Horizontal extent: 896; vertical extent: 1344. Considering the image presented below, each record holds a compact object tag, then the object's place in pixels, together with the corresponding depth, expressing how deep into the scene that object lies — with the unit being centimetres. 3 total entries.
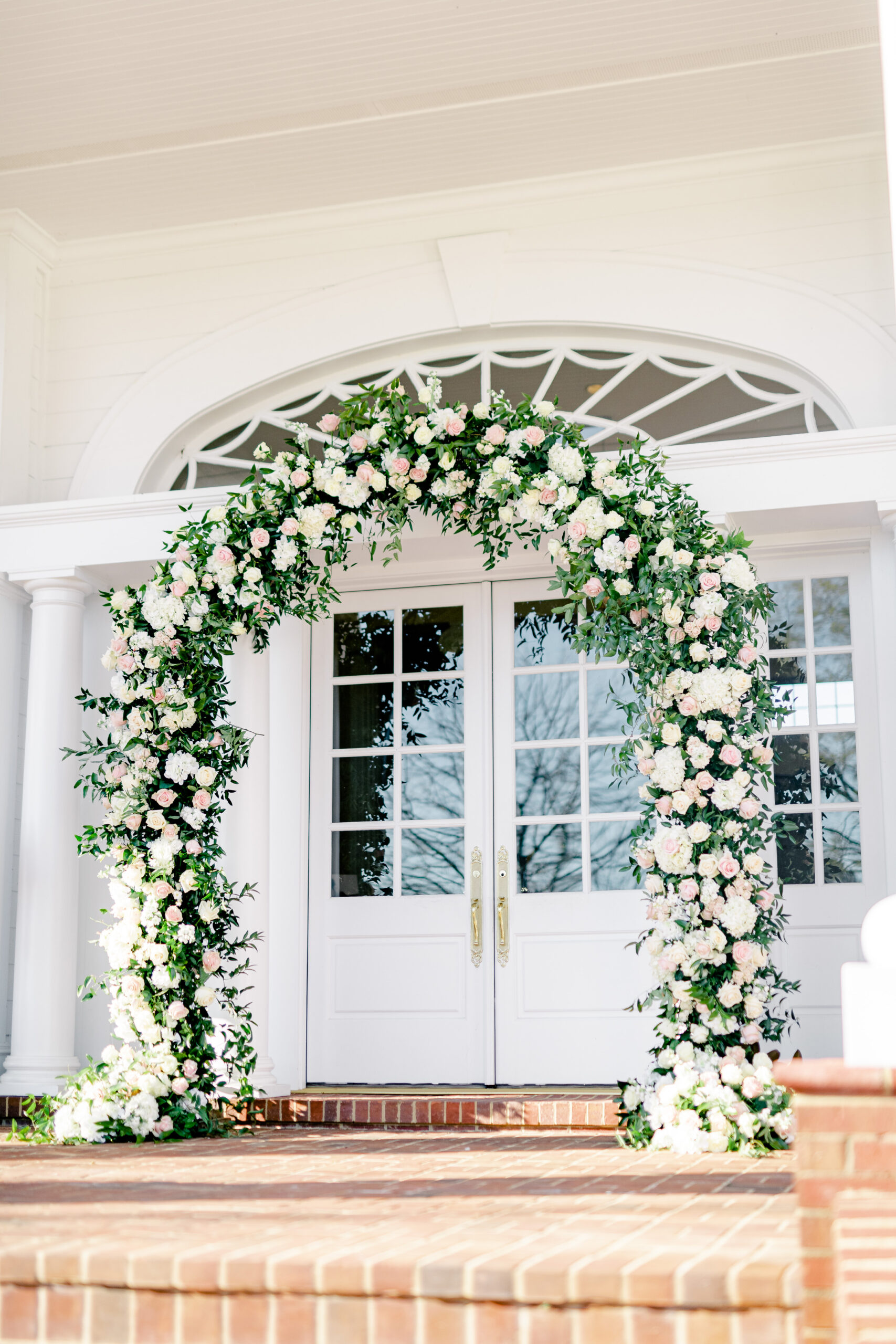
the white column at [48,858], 551
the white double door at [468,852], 556
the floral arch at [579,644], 443
